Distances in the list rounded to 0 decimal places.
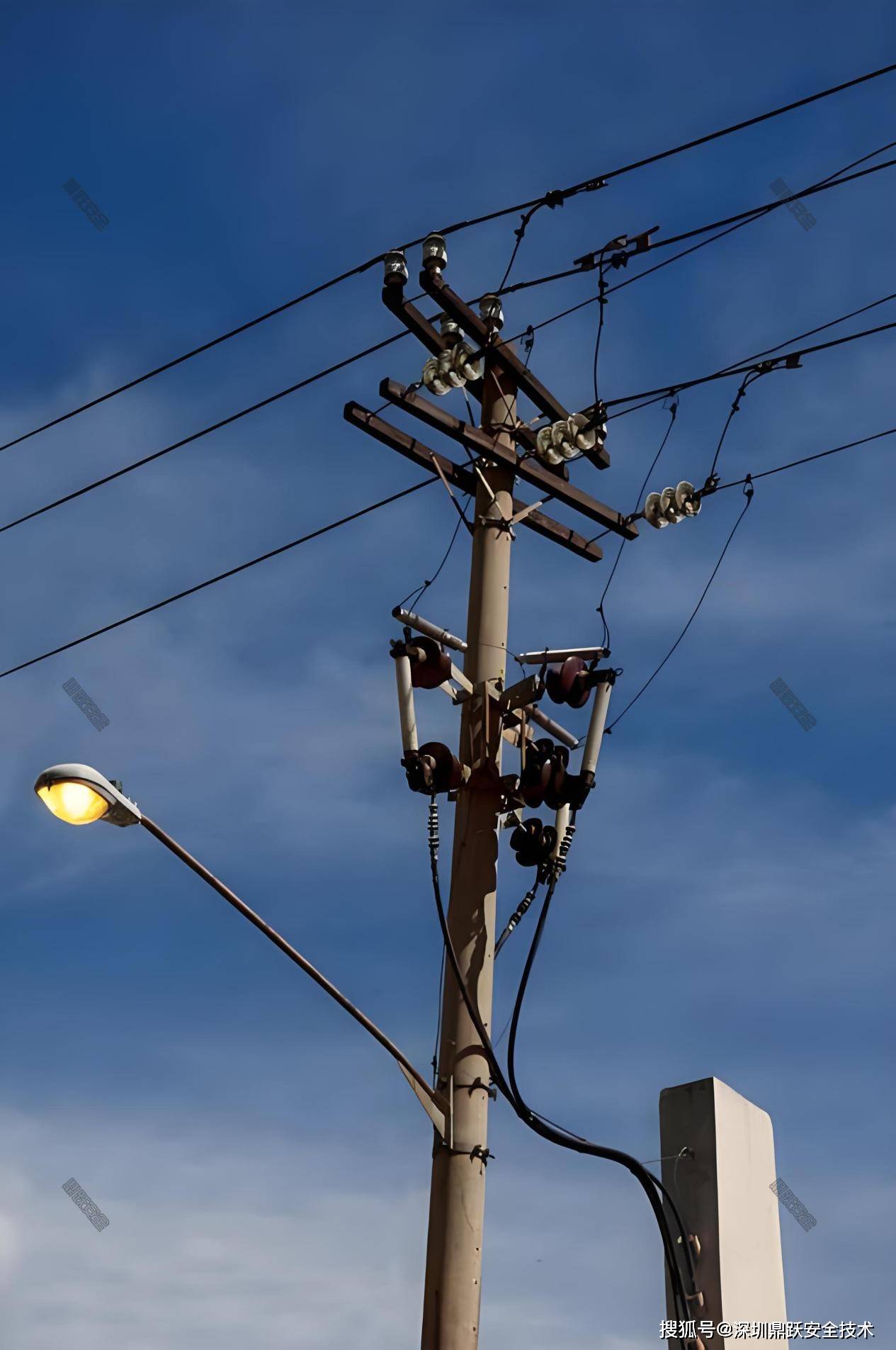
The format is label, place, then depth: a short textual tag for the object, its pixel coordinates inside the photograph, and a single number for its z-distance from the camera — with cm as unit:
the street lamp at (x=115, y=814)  1578
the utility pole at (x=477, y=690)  1587
